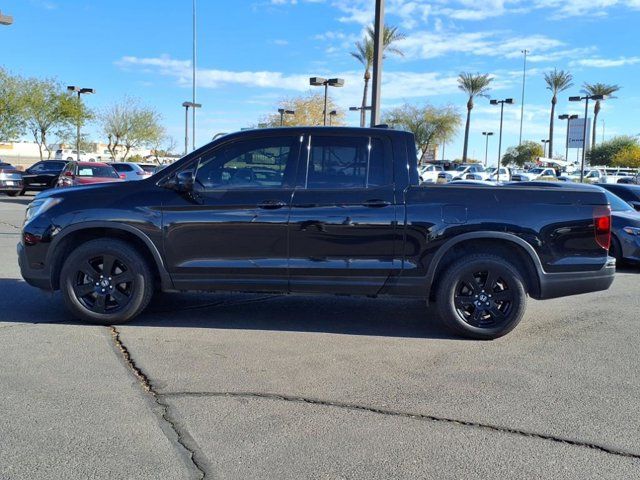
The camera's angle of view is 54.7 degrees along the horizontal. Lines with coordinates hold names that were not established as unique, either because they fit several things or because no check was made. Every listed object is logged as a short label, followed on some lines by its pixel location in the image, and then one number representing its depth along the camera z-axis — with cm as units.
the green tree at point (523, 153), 8078
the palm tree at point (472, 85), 5731
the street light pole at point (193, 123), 3566
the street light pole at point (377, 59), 1289
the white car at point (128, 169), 2645
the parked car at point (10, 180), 2553
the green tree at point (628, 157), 6938
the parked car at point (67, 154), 5978
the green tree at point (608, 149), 7339
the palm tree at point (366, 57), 4163
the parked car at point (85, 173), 2027
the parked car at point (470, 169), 4156
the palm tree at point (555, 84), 5909
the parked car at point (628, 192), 1369
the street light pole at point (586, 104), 3058
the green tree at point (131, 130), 5916
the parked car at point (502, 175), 4447
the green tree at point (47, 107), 4719
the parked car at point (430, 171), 4250
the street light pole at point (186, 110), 3317
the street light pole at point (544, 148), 8134
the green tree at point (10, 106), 4659
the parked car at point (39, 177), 2727
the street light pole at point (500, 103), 4437
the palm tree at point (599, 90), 5647
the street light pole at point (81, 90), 3497
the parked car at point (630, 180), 3950
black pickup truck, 579
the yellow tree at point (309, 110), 5307
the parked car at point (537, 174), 4480
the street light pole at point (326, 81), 2499
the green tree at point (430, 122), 6506
